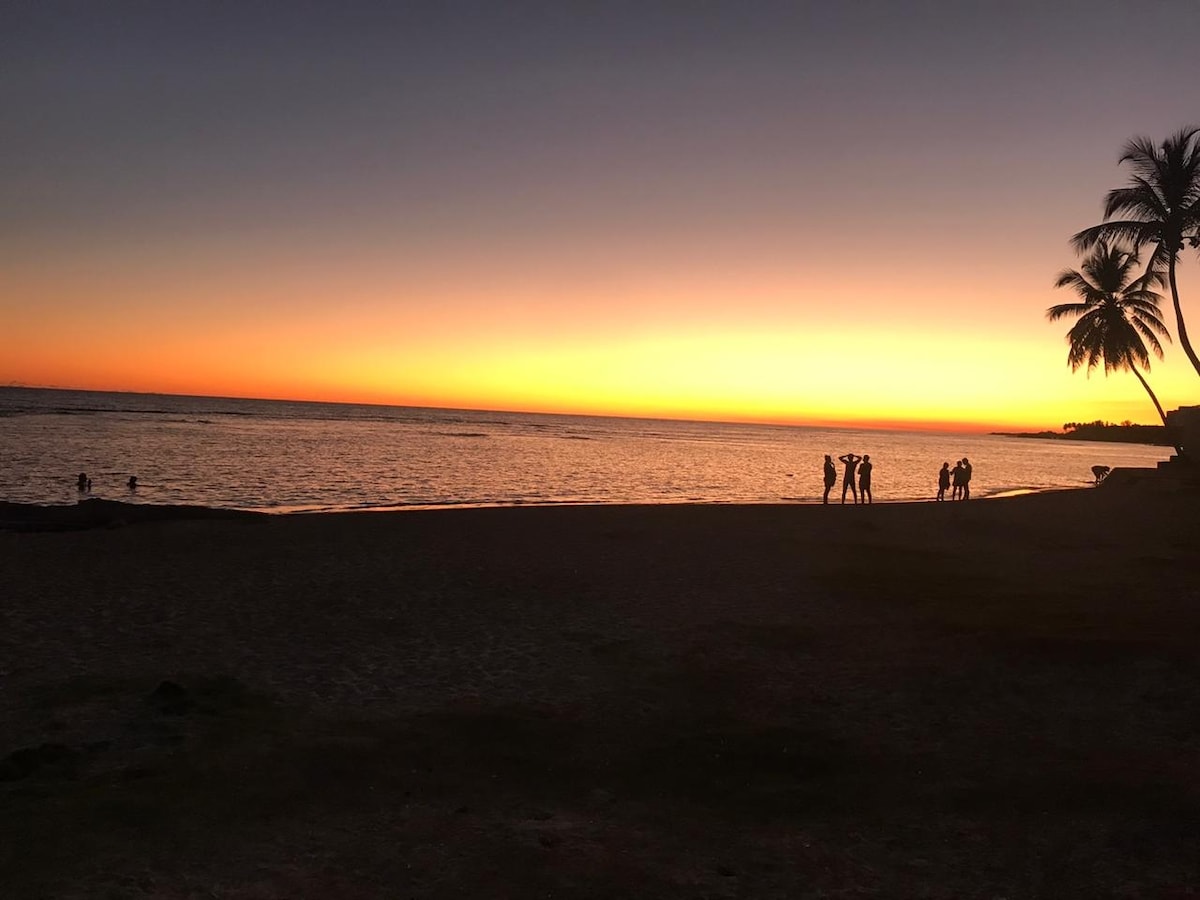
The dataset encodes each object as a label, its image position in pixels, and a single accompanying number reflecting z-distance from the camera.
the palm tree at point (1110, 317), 43.34
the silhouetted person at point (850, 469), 32.31
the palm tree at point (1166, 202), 26.78
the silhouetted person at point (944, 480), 37.60
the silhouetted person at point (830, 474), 32.20
